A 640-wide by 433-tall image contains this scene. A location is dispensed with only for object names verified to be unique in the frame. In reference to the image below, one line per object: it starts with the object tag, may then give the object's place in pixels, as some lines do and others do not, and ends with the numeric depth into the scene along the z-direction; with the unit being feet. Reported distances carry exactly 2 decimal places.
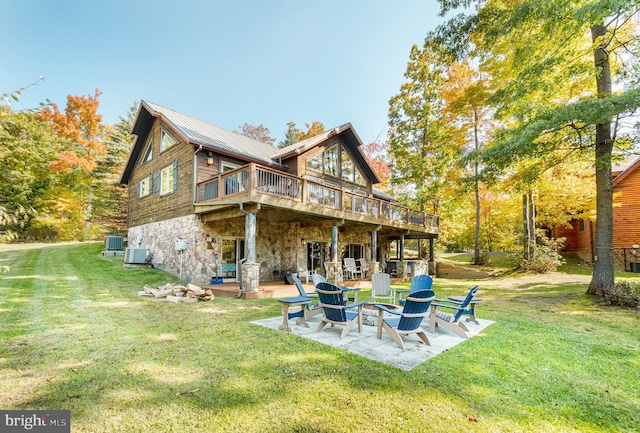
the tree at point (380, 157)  80.38
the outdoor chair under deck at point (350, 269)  49.80
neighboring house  52.16
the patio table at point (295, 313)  18.54
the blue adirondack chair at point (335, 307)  17.22
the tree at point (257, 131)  106.32
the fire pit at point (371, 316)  19.39
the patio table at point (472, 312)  20.24
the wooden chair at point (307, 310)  19.86
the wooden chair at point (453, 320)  17.49
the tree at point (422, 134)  60.85
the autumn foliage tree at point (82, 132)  71.61
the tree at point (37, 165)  65.51
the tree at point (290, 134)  105.55
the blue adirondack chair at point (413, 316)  15.29
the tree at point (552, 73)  27.09
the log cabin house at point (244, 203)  34.40
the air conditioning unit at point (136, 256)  43.52
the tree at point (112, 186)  75.05
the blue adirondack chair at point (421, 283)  21.57
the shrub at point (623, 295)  26.37
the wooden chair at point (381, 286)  25.70
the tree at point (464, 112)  59.47
